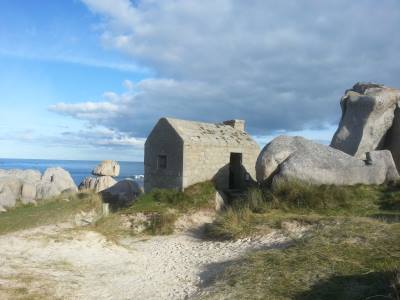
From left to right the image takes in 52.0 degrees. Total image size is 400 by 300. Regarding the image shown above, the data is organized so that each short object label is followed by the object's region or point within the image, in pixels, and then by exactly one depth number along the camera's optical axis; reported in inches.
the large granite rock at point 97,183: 1211.2
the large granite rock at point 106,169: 1390.3
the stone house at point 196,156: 733.9
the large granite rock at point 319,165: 650.2
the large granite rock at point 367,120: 742.5
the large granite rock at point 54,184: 1159.0
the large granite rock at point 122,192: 968.3
